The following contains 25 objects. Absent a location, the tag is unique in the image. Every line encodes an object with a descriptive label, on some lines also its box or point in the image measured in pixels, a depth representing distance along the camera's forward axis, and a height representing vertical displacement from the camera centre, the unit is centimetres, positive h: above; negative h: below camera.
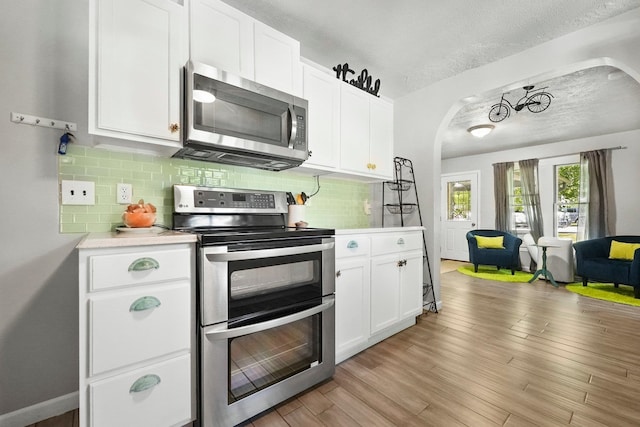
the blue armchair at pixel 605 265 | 376 -74
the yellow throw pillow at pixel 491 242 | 540 -54
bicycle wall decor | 315 +142
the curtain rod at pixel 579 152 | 477 +114
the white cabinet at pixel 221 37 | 157 +106
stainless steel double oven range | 131 -48
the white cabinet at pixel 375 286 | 197 -57
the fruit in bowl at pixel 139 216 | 146 +1
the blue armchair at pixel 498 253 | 513 -73
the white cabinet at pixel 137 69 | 132 +74
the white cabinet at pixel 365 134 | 238 +75
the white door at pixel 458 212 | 664 +7
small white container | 216 +2
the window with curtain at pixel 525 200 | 568 +31
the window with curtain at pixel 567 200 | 535 +27
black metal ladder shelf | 314 +19
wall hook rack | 142 +51
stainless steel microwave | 151 +57
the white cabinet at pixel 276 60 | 180 +106
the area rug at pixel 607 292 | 363 -113
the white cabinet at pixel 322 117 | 213 +79
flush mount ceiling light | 418 +128
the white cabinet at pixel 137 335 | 109 -50
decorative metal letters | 252 +131
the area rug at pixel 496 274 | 479 -110
